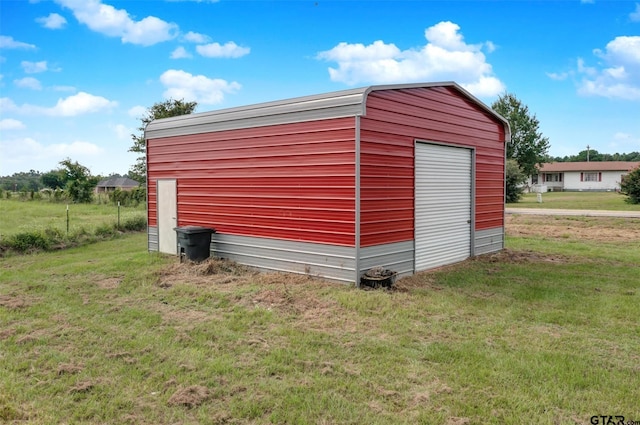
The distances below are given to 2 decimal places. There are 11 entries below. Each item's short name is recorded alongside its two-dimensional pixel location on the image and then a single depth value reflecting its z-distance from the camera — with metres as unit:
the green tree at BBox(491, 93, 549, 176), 42.97
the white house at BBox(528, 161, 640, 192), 45.72
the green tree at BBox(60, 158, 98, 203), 25.72
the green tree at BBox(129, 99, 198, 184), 24.44
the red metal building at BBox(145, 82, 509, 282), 6.82
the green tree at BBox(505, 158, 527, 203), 28.70
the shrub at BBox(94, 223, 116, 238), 13.00
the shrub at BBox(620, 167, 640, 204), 23.61
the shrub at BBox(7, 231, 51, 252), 10.52
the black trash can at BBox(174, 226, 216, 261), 8.52
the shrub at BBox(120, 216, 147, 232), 14.40
